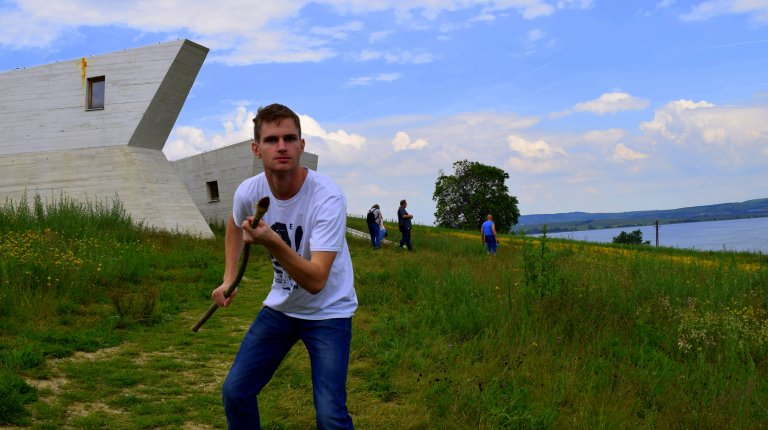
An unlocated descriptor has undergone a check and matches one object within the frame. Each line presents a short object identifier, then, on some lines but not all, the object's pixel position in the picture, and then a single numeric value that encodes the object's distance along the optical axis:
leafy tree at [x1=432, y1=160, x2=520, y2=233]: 54.09
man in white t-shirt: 3.07
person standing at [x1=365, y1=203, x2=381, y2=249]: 21.20
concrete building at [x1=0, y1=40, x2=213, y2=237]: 19.91
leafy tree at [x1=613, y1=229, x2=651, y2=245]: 61.09
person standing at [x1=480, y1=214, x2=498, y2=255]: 19.05
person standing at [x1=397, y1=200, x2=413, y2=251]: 20.86
